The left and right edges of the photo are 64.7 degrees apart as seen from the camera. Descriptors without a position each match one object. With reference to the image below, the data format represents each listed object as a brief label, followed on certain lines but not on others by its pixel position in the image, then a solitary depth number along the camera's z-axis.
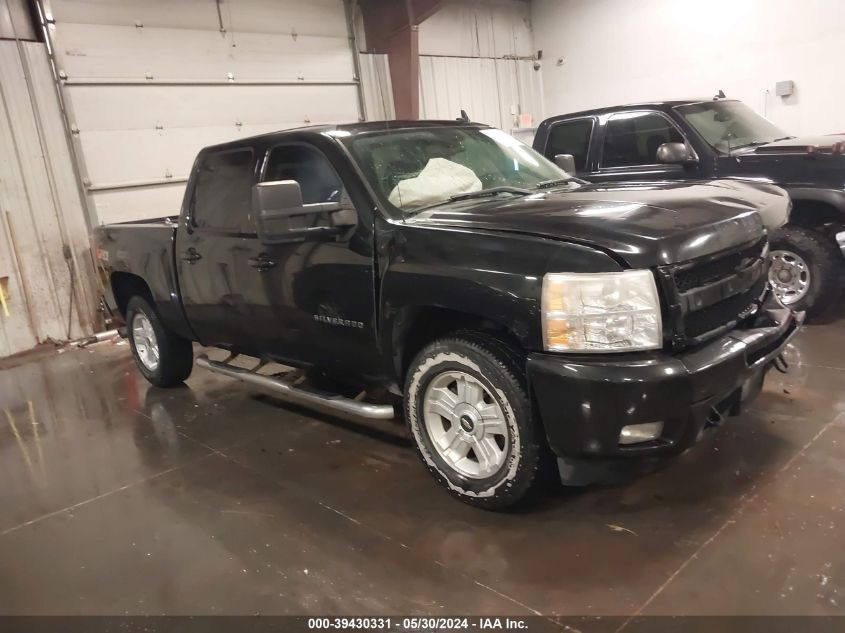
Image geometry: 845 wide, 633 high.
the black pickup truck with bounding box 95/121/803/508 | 2.49
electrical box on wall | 9.31
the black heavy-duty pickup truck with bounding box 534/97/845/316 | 5.18
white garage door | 7.47
